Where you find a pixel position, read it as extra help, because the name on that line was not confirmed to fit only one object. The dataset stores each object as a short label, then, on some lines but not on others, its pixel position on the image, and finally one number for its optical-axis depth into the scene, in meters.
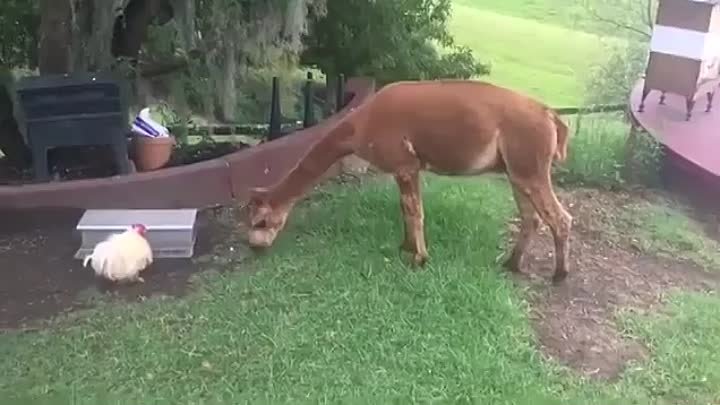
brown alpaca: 4.38
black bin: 5.09
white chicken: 4.29
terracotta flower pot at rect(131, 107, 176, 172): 5.50
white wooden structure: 6.09
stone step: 4.61
